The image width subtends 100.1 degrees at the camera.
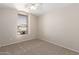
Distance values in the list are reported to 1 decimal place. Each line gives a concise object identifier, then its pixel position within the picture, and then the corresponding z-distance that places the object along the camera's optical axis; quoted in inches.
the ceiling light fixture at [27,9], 94.8
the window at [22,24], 98.5
